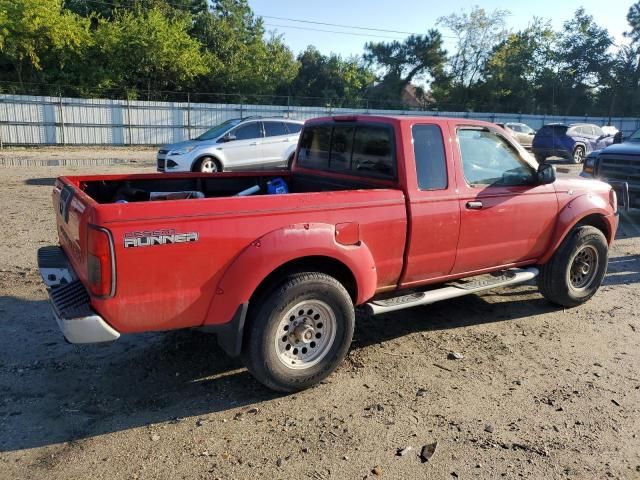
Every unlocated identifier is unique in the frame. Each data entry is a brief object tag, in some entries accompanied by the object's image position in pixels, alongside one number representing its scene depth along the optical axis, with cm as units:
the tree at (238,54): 3678
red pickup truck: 319
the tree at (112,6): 3423
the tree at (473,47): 5094
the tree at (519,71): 4869
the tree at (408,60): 5253
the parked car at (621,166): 941
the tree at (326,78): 4522
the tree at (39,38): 2542
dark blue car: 2270
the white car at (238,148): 1366
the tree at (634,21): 5616
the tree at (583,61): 5131
